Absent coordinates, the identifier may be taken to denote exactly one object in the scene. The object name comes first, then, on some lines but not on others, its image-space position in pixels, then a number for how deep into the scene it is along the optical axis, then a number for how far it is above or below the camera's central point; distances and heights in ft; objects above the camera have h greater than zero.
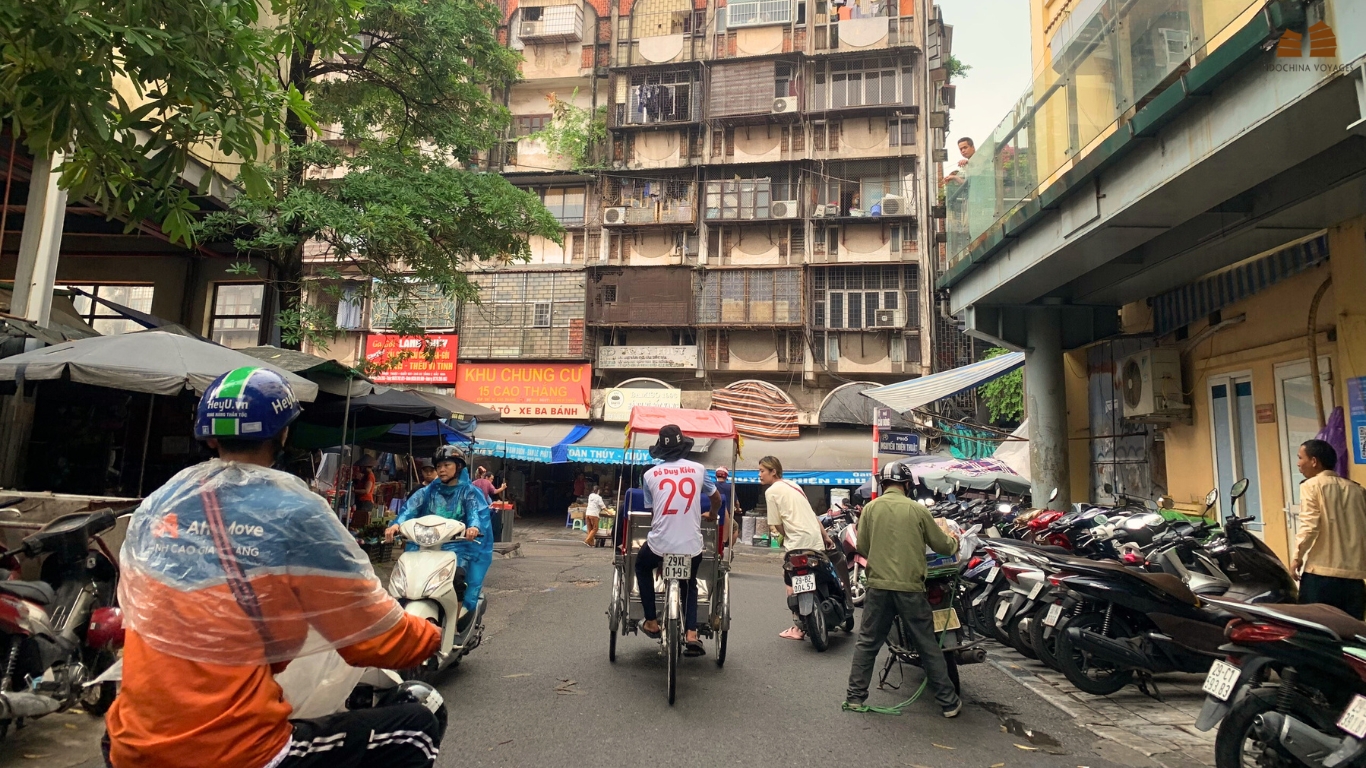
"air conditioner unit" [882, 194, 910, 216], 81.61 +27.27
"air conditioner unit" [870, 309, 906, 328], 80.28 +15.43
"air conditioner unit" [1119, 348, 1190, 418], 31.76 +3.78
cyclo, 19.30 -3.06
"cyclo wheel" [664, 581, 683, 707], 16.11 -3.51
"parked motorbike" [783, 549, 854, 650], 22.27 -3.51
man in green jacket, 16.19 -2.40
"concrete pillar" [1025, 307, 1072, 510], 36.81 +3.29
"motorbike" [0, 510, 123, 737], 12.24 -3.00
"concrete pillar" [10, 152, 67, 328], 27.35 +6.89
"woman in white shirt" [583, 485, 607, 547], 59.31 -3.83
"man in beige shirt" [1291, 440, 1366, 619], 17.44 -1.13
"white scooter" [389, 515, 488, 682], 15.64 -2.56
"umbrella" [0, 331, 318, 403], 22.11 +2.40
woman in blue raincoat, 17.78 -1.18
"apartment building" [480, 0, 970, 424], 82.23 +27.68
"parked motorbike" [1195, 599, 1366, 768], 10.98 -3.05
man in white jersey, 17.74 -1.29
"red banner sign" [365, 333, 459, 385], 85.81 +9.91
